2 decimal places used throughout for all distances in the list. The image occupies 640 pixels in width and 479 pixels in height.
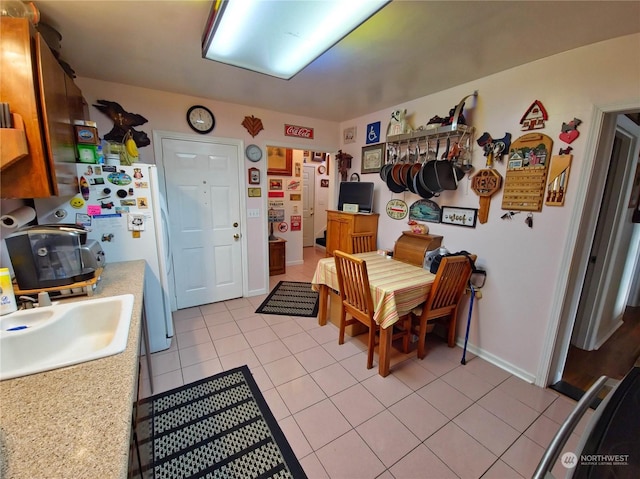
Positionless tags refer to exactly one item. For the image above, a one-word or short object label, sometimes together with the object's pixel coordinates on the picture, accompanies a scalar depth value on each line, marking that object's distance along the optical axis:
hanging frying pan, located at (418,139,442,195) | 2.52
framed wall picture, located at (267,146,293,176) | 4.82
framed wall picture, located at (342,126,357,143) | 3.64
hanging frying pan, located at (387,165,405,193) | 2.92
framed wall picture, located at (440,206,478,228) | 2.39
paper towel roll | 1.39
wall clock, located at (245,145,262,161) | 3.25
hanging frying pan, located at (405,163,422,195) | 2.69
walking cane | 2.28
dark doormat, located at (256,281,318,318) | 3.20
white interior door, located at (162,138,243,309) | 2.98
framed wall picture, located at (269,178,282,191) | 4.88
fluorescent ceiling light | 1.25
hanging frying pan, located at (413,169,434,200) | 2.63
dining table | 2.00
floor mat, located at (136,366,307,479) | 1.40
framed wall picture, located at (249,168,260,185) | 3.32
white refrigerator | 1.94
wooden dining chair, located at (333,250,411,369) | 2.11
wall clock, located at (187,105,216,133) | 2.88
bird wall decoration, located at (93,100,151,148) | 2.49
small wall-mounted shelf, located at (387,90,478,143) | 2.26
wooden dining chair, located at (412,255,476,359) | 2.12
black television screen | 3.30
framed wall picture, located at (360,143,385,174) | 3.27
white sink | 1.00
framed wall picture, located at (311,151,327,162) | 5.91
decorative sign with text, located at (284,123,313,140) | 3.47
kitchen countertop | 0.59
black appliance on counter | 1.34
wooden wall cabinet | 1.15
